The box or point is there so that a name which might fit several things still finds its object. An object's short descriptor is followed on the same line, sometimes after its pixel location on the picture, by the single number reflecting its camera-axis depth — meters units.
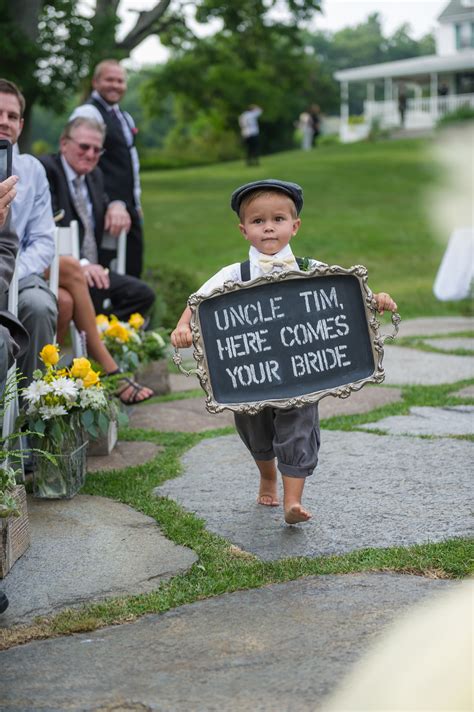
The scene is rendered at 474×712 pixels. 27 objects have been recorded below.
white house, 50.09
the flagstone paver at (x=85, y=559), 3.22
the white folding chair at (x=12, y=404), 4.13
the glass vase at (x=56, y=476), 4.23
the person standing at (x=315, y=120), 41.92
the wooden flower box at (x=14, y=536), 3.36
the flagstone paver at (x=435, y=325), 8.70
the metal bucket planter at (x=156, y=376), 6.45
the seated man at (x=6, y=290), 3.71
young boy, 3.72
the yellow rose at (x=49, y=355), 4.32
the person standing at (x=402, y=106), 46.84
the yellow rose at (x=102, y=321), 5.86
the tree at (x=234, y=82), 24.93
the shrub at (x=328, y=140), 53.39
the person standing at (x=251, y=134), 29.97
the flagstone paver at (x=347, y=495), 3.65
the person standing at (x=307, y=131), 41.47
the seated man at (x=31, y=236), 4.57
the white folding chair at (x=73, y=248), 5.41
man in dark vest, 7.52
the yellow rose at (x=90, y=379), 4.44
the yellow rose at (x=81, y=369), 4.44
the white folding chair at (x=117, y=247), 6.67
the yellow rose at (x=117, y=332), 5.82
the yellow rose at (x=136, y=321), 6.10
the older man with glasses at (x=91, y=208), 5.93
